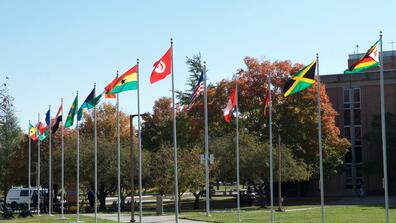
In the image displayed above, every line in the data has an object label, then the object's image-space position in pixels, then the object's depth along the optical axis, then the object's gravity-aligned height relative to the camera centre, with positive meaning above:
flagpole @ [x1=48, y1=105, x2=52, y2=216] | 42.44 -2.23
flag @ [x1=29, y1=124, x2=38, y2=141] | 42.69 +2.45
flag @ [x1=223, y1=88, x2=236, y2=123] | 33.12 +3.10
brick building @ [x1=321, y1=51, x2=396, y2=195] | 70.94 +5.88
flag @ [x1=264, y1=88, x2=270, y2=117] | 32.42 +3.36
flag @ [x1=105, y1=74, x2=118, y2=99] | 28.30 +3.58
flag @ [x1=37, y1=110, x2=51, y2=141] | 39.84 +2.63
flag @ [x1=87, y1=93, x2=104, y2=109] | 31.28 +3.24
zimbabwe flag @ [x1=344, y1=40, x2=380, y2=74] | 21.33 +3.48
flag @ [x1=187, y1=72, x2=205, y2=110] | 30.66 +3.82
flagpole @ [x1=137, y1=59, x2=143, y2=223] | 27.72 +3.28
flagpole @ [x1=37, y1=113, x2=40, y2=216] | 42.12 -0.24
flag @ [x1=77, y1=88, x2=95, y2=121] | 31.93 +3.34
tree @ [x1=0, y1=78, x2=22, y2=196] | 70.69 +3.25
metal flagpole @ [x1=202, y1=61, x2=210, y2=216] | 33.88 +0.44
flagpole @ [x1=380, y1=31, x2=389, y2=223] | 20.83 +1.41
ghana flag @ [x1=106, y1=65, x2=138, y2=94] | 27.46 +3.67
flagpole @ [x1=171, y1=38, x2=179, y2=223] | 23.75 +1.37
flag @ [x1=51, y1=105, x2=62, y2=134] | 37.56 +2.88
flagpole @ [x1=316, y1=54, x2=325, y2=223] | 23.17 +1.60
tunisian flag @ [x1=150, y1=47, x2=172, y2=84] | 24.51 +3.80
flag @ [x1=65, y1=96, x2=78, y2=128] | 35.09 +2.99
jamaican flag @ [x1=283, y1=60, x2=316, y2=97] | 24.16 +3.28
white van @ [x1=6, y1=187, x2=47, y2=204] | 56.57 -2.32
